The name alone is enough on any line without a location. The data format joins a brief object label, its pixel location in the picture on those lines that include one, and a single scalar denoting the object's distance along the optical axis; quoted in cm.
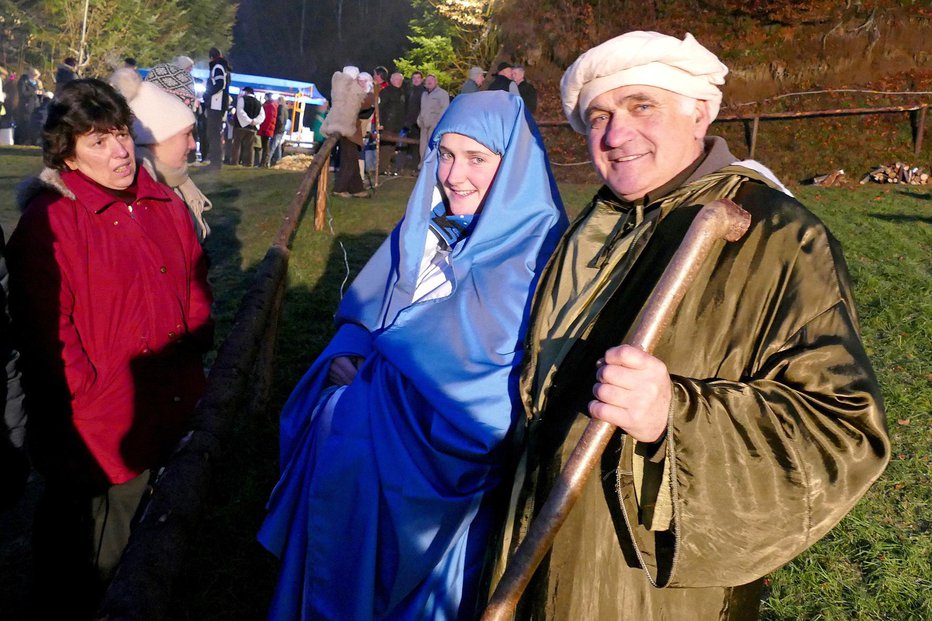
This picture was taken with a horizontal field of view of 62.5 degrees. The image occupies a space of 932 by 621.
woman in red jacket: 261
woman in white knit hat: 376
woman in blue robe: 221
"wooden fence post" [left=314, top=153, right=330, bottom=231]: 981
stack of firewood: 1242
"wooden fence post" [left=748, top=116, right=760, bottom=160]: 1372
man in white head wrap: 143
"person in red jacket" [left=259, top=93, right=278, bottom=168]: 2059
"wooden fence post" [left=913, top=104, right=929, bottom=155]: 1263
